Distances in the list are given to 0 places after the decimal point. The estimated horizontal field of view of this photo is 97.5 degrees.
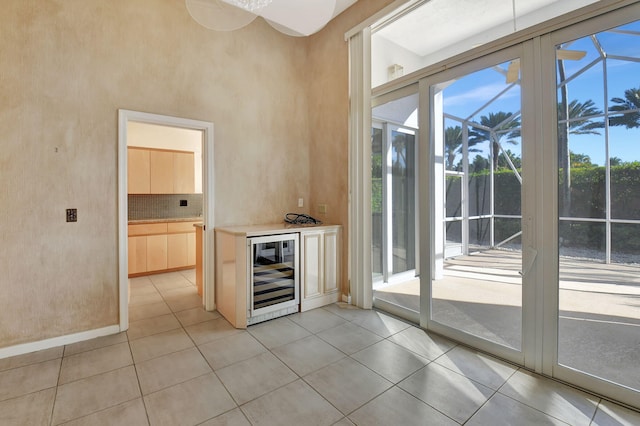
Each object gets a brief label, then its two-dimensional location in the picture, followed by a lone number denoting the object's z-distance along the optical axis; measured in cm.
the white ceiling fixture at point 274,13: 332
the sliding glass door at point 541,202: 186
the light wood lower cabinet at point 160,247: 486
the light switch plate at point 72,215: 265
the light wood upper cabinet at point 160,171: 519
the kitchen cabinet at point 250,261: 295
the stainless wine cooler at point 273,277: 303
